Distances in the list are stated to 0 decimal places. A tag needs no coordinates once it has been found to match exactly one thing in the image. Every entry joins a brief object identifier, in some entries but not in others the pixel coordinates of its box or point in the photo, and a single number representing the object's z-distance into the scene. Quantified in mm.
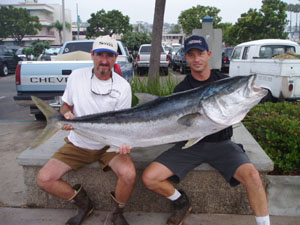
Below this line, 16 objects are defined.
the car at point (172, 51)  25492
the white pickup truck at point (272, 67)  7066
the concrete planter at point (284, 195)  3057
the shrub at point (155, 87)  4750
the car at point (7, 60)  18766
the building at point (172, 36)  141750
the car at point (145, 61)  17406
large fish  2414
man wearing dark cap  2578
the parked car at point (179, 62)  18270
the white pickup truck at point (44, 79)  5707
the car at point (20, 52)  25234
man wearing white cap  2891
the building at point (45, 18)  68062
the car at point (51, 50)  18336
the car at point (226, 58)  18875
